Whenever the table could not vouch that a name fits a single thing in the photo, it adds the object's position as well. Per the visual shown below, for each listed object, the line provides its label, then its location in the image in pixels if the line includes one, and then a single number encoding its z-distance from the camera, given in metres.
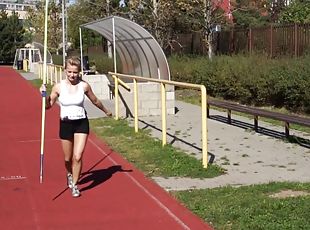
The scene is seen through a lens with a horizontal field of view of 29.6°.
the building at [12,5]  117.50
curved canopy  16.80
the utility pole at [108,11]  37.59
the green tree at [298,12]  37.56
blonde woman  6.95
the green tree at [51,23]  58.44
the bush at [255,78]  14.66
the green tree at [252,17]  54.59
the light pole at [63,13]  33.89
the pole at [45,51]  7.59
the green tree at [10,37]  73.81
